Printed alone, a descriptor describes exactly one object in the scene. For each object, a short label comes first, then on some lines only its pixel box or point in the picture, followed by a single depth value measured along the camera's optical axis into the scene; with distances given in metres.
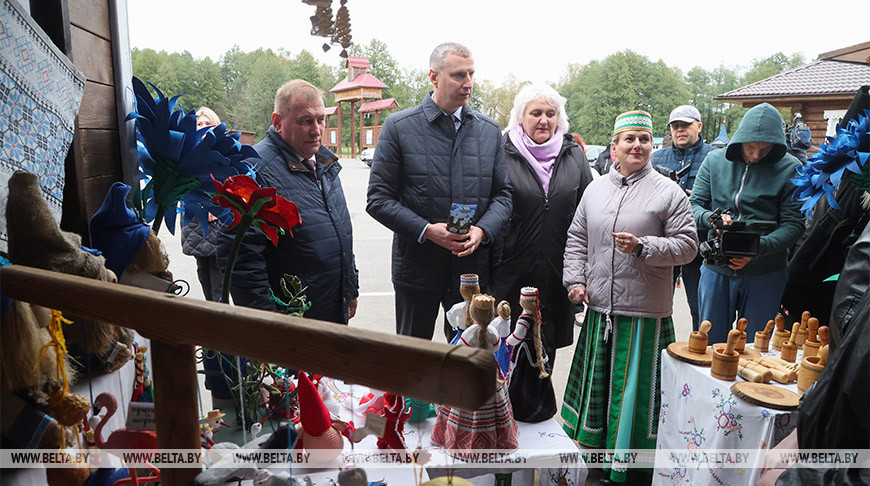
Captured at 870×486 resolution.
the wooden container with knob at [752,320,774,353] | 2.04
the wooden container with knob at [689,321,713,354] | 1.95
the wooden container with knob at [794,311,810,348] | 1.98
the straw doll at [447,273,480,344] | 1.39
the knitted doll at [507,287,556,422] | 1.48
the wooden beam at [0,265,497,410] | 0.52
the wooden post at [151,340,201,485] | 0.75
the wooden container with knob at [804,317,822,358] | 1.87
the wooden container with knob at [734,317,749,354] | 1.83
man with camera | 2.56
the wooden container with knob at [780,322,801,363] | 1.94
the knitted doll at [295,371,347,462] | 1.11
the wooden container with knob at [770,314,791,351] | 2.05
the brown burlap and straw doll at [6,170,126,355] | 0.92
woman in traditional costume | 2.20
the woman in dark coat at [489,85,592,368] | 2.57
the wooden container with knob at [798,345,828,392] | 1.65
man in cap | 3.95
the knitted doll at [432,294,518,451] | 1.29
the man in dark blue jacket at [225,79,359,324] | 1.99
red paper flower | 1.21
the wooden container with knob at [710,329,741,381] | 1.79
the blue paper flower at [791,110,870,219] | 1.74
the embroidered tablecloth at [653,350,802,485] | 1.61
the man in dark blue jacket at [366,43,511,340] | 2.36
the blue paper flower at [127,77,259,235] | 1.32
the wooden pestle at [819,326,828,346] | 1.81
